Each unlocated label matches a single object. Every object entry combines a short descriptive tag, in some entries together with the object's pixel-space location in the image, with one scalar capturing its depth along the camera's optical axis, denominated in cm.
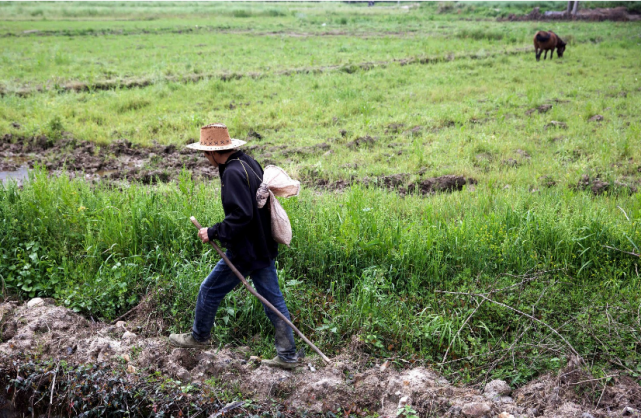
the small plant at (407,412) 329
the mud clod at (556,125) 981
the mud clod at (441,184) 745
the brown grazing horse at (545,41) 1692
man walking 357
